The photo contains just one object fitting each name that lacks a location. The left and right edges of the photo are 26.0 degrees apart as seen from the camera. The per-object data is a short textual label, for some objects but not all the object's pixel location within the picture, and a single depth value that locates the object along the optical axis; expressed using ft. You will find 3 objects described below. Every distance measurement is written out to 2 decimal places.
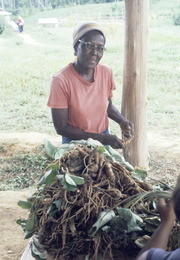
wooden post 11.25
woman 8.71
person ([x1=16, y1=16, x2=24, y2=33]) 73.67
